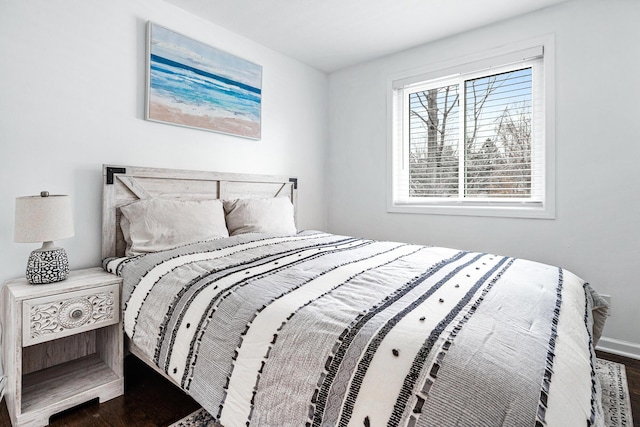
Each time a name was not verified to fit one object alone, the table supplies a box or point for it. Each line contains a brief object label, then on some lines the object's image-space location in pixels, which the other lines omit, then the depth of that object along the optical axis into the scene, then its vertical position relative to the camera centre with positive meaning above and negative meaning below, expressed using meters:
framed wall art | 2.35 +0.99
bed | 0.75 -0.34
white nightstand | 1.50 -0.72
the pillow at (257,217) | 2.51 -0.03
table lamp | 1.59 -0.08
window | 2.62 +0.68
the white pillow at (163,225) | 2.02 -0.08
